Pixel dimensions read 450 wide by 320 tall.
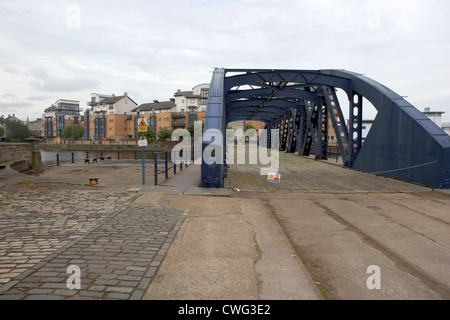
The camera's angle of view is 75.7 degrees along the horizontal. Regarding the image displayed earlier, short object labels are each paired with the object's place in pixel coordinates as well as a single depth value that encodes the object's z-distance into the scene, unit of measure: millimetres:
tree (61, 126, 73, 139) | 99500
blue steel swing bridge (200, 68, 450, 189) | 10477
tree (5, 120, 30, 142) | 107438
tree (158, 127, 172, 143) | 76712
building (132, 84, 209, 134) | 84125
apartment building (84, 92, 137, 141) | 93812
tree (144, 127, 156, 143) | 78438
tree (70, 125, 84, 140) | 98206
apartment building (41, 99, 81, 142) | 115562
